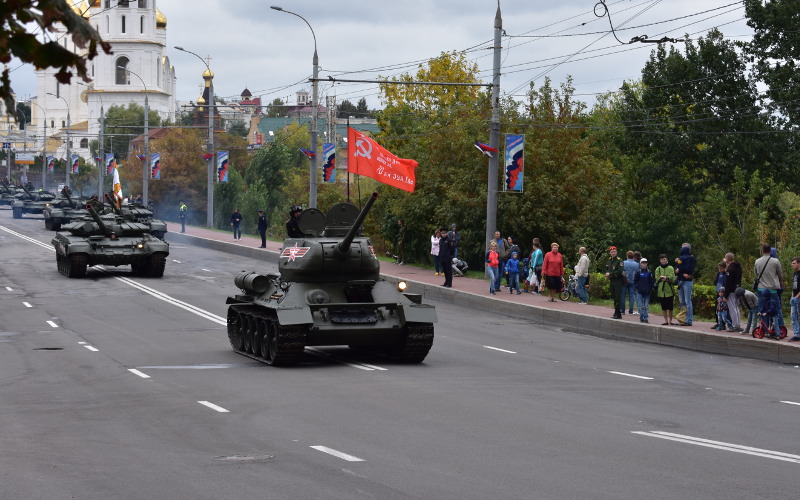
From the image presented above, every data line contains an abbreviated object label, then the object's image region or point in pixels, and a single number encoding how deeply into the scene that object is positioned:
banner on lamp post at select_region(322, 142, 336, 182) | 44.56
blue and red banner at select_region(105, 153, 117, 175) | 68.14
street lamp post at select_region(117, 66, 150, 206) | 71.25
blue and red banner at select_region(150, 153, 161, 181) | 67.31
